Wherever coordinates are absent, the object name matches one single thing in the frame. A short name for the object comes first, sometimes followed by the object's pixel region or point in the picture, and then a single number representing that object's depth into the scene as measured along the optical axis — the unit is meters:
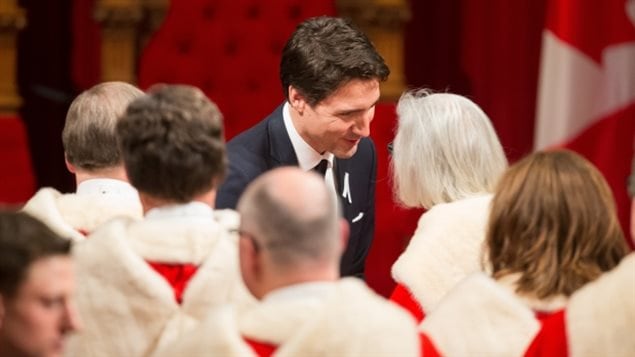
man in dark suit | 8.13
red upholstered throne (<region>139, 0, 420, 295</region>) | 13.48
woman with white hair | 7.17
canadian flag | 13.02
